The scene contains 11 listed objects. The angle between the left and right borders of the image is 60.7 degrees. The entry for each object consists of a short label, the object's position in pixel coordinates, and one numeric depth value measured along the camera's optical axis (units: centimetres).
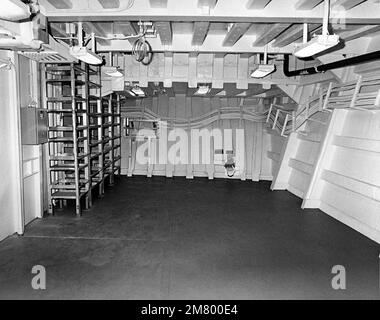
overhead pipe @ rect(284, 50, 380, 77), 462
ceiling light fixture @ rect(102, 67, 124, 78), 578
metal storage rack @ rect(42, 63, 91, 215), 563
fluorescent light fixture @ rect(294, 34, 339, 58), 326
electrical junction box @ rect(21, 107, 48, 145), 502
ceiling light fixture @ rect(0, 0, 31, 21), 225
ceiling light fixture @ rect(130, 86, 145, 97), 827
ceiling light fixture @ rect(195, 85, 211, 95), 794
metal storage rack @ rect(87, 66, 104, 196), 678
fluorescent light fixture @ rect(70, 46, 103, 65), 399
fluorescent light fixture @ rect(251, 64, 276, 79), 530
